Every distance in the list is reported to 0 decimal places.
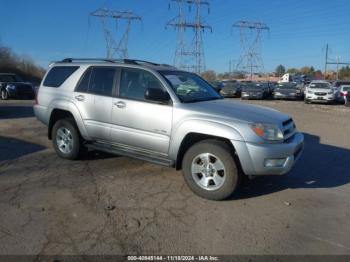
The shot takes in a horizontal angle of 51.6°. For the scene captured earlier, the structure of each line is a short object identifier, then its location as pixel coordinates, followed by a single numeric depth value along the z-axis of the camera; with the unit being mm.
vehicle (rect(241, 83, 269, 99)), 29578
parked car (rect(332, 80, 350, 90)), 31209
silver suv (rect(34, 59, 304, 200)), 4781
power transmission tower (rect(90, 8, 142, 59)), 44250
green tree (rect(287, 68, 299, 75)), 133600
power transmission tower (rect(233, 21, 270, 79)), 59038
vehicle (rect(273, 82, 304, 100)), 28786
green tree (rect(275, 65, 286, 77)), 120625
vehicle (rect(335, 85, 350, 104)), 25406
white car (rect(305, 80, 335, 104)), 24359
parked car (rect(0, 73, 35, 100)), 22328
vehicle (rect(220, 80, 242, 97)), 33550
